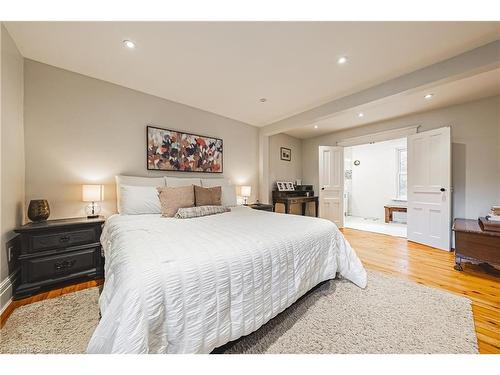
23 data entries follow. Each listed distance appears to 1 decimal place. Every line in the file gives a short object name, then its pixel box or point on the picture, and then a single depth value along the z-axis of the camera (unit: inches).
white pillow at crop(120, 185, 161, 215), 93.6
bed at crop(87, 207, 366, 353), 33.1
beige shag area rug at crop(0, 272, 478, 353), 50.1
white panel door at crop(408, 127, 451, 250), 124.6
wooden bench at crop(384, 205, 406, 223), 224.5
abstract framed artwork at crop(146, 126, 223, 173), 117.6
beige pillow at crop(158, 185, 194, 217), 91.8
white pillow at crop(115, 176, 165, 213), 100.0
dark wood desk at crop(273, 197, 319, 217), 180.5
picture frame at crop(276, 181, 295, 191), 194.9
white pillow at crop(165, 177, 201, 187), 113.3
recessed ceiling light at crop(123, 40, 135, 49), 73.4
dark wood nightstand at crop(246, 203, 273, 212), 150.3
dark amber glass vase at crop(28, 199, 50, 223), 79.7
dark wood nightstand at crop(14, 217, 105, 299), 72.1
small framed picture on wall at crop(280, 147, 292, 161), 202.4
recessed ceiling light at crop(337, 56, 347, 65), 81.9
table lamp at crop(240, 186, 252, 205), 151.4
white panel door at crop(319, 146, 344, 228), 193.9
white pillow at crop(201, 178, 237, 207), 125.5
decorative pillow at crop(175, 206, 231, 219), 88.5
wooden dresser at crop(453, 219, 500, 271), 88.4
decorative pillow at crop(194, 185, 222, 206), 101.8
